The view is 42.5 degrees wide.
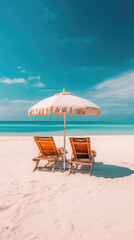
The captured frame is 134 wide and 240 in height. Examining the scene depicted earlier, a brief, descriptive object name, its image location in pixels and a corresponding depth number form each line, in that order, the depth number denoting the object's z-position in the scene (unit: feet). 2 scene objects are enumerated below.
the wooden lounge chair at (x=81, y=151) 15.72
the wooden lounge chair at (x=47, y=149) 16.74
